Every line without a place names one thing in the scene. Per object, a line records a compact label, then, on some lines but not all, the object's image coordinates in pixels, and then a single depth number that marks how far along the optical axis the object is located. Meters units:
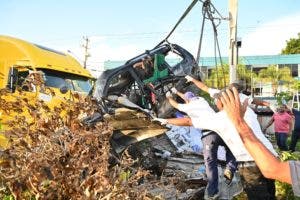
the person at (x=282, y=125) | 10.80
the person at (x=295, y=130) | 10.41
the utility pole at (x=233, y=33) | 8.96
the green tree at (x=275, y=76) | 31.56
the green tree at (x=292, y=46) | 44.51
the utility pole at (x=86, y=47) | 30.82
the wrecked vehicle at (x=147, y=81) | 5.31
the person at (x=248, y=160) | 3.80
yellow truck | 6.64
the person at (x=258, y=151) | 1.52
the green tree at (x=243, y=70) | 24.49
